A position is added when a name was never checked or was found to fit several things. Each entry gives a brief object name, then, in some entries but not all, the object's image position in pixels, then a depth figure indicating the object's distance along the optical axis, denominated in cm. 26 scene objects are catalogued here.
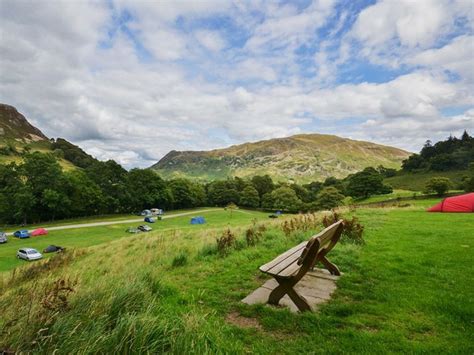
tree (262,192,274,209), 7319
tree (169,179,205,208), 7045
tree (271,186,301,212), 6812
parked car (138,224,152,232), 3506
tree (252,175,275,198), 8575
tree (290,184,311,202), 8056
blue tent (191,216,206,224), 4229
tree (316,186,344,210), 6175
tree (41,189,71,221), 4351
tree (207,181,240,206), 7925
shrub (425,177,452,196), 4435
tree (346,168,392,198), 6397
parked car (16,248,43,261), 2194
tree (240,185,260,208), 7638
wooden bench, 395
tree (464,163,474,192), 4388
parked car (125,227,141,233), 3425
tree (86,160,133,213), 5634
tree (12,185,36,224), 4162
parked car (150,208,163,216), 5781
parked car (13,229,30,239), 3225
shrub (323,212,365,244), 859
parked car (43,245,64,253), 2502
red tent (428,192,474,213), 1633
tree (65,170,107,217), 4891
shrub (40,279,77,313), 294
